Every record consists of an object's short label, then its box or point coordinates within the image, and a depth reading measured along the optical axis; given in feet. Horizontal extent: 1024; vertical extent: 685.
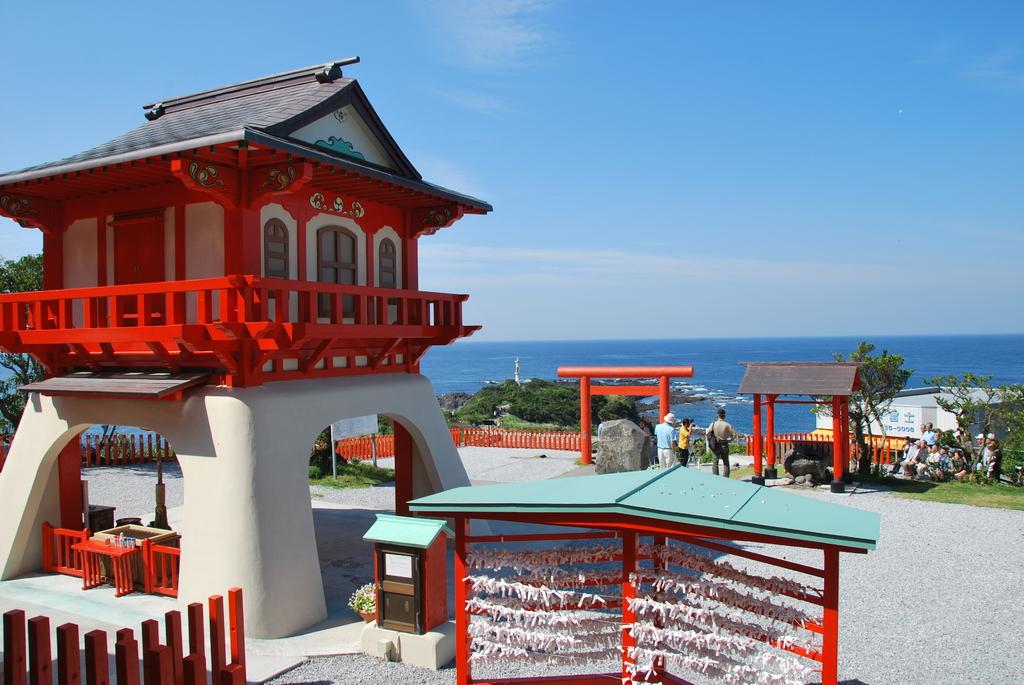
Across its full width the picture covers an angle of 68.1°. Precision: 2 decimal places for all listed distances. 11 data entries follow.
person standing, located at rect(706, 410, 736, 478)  63.26
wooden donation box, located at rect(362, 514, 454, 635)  27.27
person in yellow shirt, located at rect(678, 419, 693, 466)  65.16
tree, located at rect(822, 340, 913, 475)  63.82
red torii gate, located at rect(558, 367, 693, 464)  77.87
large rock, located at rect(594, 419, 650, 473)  67.05
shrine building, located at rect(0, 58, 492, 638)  29.84
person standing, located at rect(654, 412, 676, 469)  59.31
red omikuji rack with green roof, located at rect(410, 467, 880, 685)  16.37
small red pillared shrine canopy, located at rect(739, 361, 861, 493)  58.23
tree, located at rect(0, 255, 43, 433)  69.31
